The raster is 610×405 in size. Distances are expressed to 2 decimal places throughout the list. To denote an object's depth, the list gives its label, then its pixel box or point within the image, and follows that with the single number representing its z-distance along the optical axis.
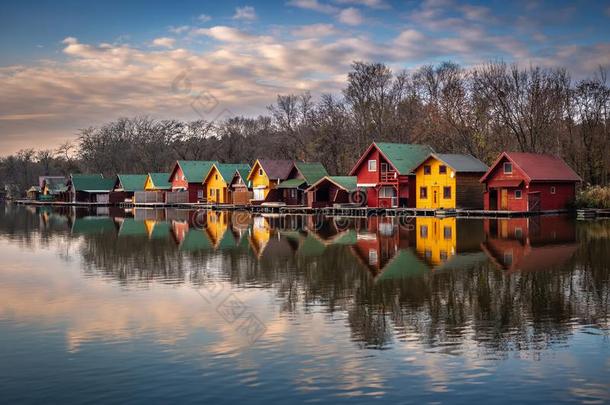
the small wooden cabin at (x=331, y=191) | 69.38
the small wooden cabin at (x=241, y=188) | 83.56
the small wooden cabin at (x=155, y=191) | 101.69
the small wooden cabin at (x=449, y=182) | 60.94
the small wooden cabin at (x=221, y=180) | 88.75
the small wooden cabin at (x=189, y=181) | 95.00
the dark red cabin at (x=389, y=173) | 65.00
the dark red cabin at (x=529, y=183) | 55.53
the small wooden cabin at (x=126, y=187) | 109.34
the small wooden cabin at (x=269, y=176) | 78.62
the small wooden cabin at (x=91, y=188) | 114.25
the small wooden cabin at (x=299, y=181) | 74.75
